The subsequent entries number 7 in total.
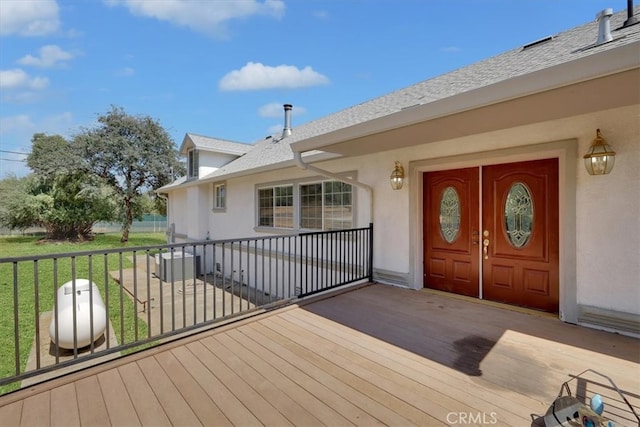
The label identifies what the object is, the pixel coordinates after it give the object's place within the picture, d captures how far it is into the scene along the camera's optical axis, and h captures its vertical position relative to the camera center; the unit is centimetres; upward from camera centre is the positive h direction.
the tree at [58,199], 1677 +85
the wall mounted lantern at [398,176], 454 +55
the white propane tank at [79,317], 444 -165
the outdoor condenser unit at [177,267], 939 -180
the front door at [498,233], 343 -29
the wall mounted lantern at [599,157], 279 +52
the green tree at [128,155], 1762 +360
